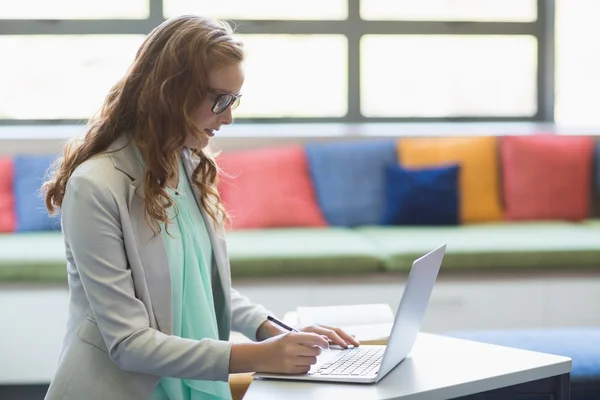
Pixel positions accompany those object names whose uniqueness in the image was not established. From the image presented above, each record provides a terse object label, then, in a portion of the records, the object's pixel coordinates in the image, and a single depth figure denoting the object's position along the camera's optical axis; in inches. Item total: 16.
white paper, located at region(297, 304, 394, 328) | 83.5
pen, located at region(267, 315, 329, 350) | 74.7
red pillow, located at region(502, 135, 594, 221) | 177.2
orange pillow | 175.6
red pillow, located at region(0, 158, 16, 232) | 164.6
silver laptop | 59.9
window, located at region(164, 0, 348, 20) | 189.3
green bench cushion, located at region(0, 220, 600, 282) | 144.3
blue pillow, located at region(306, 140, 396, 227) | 173.0
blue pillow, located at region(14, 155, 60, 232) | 164.4
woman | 63.9
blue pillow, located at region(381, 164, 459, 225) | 170.7
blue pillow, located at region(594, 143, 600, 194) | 179.8
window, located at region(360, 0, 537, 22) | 191.5
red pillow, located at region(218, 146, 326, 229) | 167.8
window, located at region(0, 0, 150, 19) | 186.2
